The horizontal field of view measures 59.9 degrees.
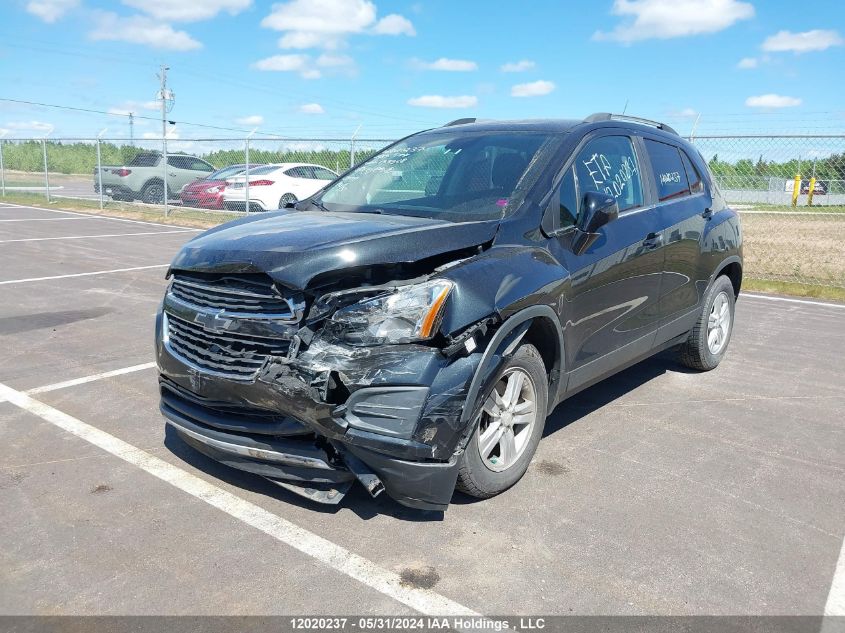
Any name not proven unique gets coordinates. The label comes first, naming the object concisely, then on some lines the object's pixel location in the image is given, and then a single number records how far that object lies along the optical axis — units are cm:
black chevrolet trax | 305
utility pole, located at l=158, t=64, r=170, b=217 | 3989
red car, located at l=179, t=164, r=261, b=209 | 1831
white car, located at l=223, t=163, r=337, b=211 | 1716
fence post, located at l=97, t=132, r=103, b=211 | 2133
